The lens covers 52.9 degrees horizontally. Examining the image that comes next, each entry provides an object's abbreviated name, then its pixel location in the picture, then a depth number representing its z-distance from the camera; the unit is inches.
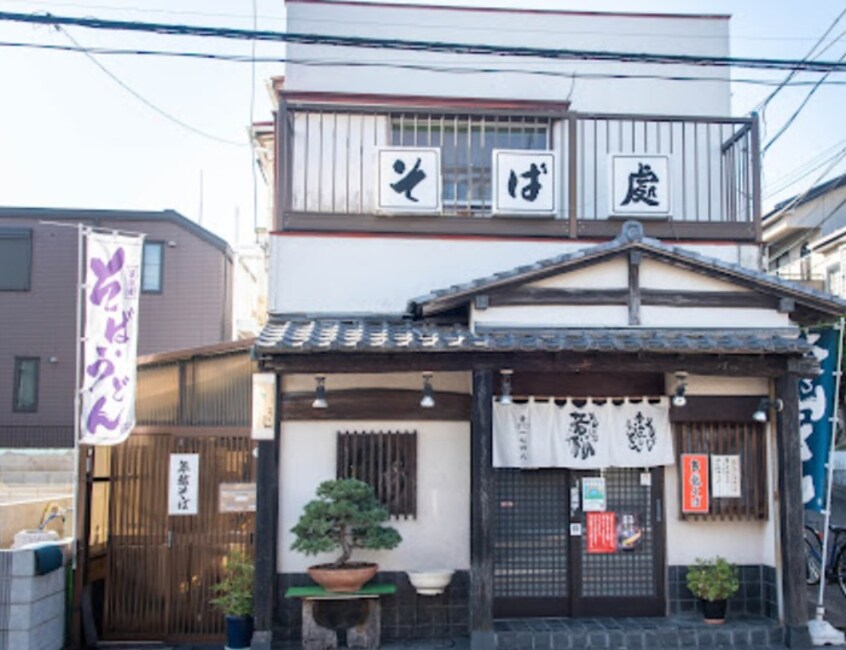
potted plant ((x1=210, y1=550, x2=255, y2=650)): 390.3
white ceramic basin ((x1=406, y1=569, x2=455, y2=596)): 391.2
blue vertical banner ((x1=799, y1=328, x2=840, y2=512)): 412.2
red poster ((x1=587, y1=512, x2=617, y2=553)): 425.7
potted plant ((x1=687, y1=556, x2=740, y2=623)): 400.8
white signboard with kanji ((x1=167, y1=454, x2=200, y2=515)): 423.2
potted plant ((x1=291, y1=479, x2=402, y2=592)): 364.2
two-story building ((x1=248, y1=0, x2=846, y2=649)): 385.1
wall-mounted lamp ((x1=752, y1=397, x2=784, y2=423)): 410.3
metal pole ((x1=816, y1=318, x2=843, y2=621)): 403.5
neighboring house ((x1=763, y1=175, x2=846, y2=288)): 1099.9
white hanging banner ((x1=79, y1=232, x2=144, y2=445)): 404.2
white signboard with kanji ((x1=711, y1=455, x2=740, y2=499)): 422.3
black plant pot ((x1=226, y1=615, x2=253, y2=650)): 389.7
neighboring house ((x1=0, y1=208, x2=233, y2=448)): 1027.3
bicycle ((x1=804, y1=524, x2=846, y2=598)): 461.4
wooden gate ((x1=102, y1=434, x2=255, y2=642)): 421.7
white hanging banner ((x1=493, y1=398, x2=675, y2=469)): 411.2
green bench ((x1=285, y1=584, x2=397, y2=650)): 379.6
